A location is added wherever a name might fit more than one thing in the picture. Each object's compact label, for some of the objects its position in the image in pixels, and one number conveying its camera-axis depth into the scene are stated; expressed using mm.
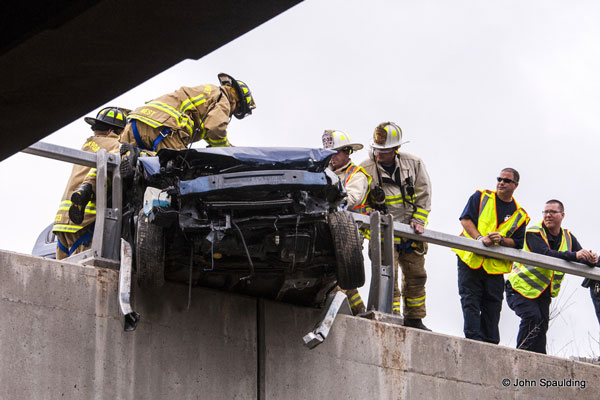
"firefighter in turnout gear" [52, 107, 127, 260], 13293
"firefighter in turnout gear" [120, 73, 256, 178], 14788
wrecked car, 11435
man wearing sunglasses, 16823
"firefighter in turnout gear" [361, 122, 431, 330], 16766
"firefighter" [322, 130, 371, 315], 16021
